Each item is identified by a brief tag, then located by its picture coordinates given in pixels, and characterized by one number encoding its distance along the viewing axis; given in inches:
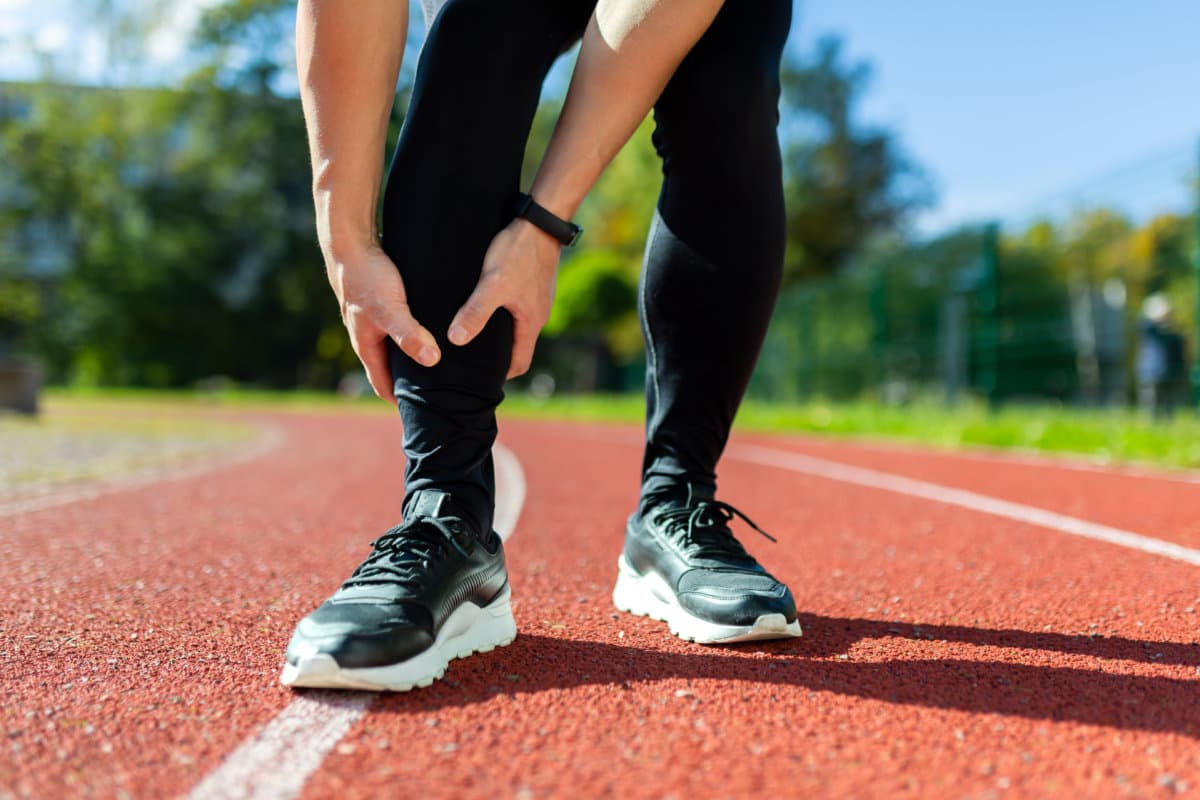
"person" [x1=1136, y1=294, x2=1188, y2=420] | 376.5
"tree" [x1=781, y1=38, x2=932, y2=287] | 1221.7
